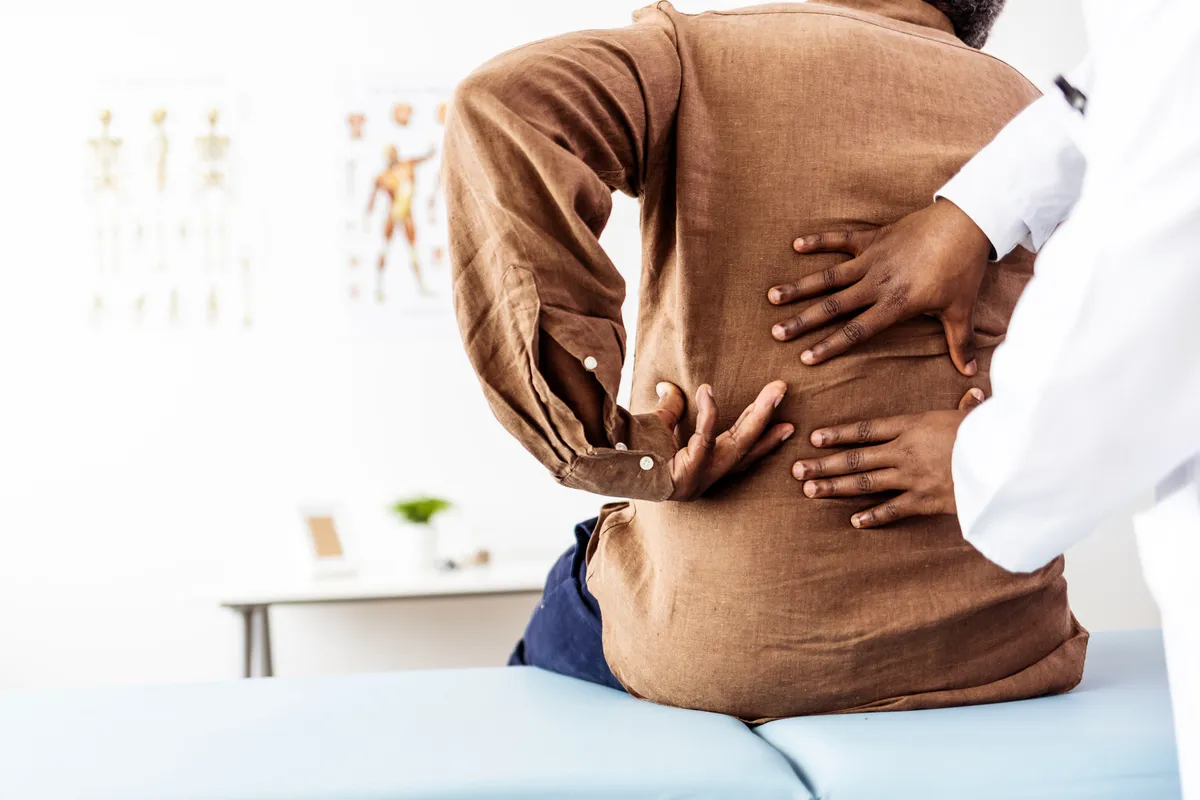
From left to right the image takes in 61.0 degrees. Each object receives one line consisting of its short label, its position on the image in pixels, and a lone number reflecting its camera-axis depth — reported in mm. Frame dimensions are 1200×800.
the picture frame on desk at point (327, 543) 2738
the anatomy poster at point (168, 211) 3062
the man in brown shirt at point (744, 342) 843
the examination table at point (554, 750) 761
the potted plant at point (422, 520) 2826
